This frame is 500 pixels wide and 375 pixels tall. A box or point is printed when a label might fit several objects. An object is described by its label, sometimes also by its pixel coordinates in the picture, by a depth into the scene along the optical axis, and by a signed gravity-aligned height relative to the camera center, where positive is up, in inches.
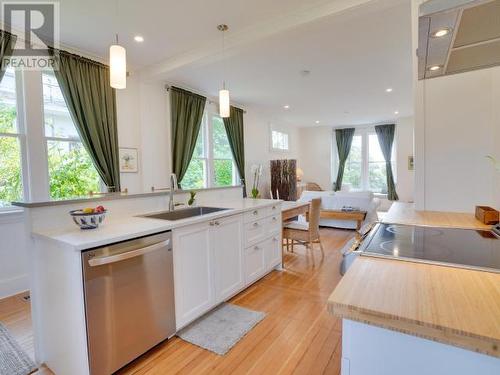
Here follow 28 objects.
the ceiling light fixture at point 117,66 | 80.8 +34.8
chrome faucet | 100.0 -6.1
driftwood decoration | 273.6 -5.9
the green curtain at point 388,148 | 313.7 +29.3
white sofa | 208.7 -23.5
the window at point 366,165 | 329.4 +10.6
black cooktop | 40.1 -13.3
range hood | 34.8 +21.3
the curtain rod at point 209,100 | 171.0 +59.2
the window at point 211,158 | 198.8 +14.8
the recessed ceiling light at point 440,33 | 39.5 +21.0
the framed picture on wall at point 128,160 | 151.0 +11.0
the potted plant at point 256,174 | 258.2 +1.8
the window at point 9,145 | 111.6 +15.7
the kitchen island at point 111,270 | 58.9 -24.4
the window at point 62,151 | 125.0 +14.5
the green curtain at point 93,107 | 123.7 +36.2
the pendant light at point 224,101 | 114.5 +32.8
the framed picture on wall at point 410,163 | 300.5 +10.0
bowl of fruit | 68.2 -9.6
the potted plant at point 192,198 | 109.1 -8.5
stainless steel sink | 94.2 -13.6
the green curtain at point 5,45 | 104.8 +54.8
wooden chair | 140.6 -29.8
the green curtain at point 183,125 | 174.1 +35.9
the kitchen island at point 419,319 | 24.1 -13.9
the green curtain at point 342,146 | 343.6 +35.2
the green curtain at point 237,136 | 222.5 +34.1
